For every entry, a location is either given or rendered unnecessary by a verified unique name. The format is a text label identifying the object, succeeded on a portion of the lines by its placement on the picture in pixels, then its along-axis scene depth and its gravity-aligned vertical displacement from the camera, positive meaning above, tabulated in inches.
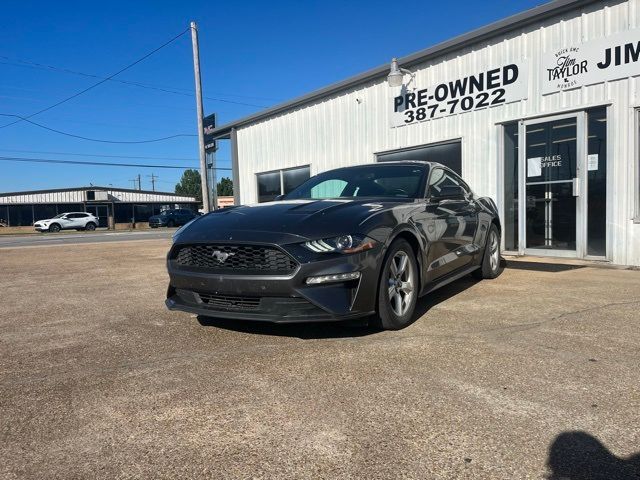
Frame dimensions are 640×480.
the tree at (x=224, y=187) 3994.3 +213.9
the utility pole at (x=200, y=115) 668.6 +133.8
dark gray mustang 134.7 -14.0
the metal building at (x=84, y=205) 1925.4 +52.7
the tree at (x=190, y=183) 4567.9 +285.2
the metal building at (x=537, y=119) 281.3 +57.2
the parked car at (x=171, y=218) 1641.2 -11.6
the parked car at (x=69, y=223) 1561.3 -13.9
